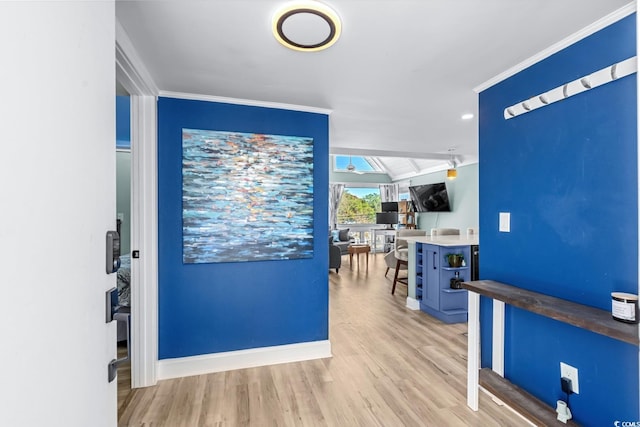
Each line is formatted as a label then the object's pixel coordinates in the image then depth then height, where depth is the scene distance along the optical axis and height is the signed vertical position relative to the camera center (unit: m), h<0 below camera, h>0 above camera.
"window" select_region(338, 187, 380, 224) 9.76 +0.23
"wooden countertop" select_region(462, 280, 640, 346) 1.25 -0.49
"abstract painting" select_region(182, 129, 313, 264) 2.43 +0.13
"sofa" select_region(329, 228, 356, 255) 7.85 -0.67
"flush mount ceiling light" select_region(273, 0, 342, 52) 1.39 +0.95
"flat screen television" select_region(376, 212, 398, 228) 9.09 -0.19
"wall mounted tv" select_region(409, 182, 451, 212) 7.51 +0.38
